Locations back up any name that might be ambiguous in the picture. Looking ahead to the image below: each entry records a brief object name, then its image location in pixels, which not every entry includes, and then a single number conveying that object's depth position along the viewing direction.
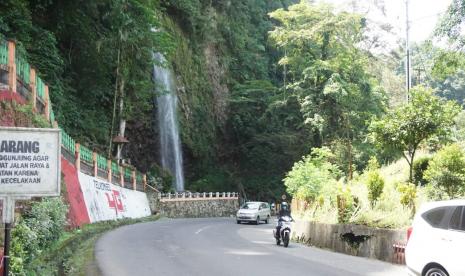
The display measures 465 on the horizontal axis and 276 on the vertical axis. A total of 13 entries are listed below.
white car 7.36
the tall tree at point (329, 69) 40.78
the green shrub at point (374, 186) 14.63
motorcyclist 15.86
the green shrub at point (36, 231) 8.05
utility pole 22.82
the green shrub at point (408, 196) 13.56
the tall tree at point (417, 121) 16.81
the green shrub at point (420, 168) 22.89
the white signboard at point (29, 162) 6.15
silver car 30.66
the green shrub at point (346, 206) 14.71
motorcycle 15.60
